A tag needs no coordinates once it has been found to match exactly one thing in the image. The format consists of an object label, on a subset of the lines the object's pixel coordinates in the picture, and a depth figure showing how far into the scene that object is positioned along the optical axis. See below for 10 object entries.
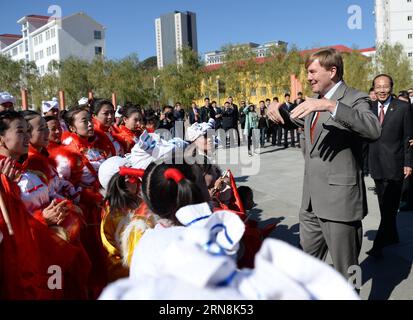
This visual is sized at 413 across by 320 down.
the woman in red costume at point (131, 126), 5.22
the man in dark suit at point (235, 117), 14.30
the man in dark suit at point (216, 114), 14.48
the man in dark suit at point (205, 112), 14.59
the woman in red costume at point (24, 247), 2.35
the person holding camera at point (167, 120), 10.84
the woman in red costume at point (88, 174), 3.03
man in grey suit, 2.49
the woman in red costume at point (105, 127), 4.20
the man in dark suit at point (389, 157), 3.77
